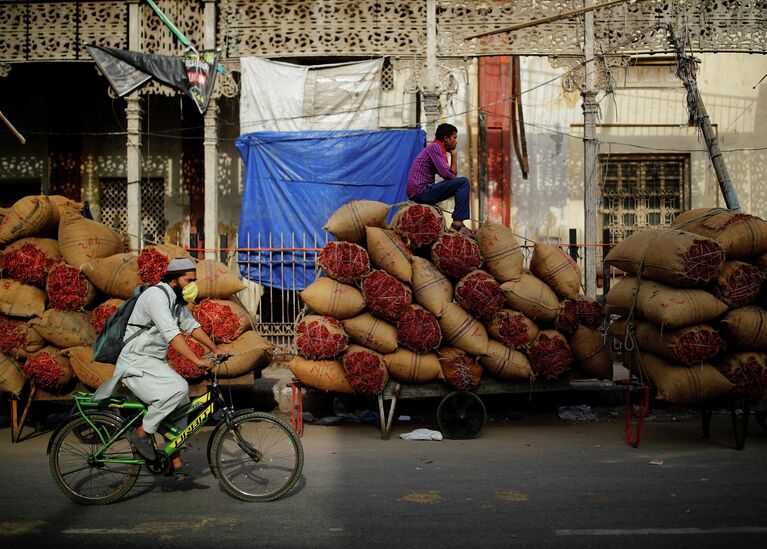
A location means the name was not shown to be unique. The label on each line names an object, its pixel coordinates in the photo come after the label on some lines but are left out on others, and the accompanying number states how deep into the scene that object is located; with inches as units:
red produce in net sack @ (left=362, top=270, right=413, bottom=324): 277.0
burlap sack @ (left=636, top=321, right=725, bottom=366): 258.1
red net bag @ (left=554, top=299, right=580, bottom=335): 287.6
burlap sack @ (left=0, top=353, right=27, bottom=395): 278.7
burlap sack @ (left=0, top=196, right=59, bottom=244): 288.2
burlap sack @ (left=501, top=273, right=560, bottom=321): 283.4
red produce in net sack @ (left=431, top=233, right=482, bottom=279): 283.0
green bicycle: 198.5
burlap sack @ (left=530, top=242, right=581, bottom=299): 292.0
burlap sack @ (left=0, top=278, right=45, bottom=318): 281.4
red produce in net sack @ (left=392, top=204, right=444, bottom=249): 286.0
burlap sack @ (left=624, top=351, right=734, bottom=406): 257.9
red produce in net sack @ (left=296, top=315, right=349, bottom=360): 276.4
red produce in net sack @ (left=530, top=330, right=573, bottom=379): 282.0
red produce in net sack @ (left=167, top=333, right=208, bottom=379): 281.1
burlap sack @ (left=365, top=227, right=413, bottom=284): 282.0
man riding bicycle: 200.8
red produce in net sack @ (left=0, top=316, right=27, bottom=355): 279.7
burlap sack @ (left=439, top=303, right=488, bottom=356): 280.7
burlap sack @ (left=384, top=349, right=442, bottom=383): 279.0
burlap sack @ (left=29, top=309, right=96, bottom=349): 279.9
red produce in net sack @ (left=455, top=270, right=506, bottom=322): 278.7
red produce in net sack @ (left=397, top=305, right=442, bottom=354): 276.7
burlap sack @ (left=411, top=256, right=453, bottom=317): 282.8
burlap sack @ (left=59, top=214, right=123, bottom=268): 290.7
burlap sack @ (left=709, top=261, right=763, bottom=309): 261.0
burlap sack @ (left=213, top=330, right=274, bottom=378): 287.4
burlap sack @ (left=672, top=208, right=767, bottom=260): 265.0
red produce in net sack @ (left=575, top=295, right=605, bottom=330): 290.4
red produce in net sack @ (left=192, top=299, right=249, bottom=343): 289.7
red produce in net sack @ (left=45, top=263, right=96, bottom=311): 281.9
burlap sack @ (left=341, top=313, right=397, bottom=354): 278.4
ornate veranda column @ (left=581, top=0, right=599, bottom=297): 436.5
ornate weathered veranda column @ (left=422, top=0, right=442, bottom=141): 443.5
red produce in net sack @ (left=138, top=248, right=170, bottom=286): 285.9
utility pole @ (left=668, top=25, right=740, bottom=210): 444.5
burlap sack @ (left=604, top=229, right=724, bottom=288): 257.6
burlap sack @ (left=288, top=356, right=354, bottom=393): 278.7
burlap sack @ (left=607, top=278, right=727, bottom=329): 257.6
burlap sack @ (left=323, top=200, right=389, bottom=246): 286.8
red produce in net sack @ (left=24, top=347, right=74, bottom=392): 276.5
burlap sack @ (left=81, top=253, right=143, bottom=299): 287.3
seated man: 328.5
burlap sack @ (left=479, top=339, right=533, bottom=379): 281.1
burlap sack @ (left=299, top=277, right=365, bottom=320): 280.8
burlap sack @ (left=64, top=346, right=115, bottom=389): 278.4
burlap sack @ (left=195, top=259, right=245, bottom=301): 297.0
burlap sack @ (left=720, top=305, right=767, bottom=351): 258.7
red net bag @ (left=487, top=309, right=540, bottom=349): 281.9
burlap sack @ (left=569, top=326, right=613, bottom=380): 289.4
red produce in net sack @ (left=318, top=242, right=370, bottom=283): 280.7
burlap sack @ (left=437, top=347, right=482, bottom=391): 280.2
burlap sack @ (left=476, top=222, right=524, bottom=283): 287.9
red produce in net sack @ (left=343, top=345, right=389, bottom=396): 274.8
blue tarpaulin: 450.6
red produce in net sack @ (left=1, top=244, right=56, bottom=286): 283.7
